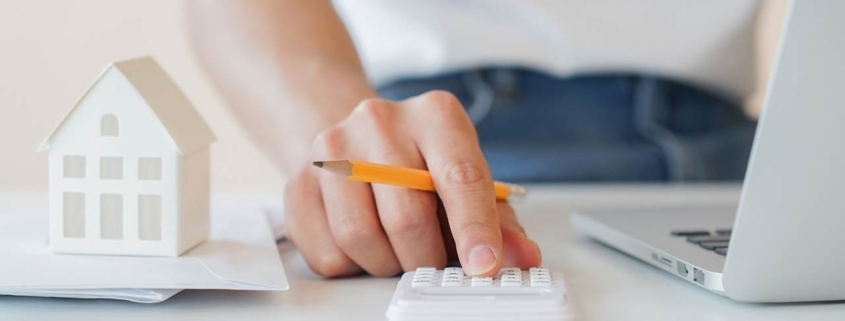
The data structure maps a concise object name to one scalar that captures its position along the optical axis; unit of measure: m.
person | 1.00
